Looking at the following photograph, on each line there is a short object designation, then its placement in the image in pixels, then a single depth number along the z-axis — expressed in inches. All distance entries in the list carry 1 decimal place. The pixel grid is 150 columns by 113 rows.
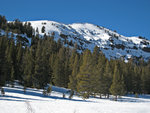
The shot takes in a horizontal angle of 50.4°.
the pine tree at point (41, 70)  1520.7
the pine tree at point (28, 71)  1481.3
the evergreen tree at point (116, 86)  1664.1
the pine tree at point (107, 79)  1757.6
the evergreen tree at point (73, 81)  1714.2
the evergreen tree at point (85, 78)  1349.7
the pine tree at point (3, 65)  1170.8
